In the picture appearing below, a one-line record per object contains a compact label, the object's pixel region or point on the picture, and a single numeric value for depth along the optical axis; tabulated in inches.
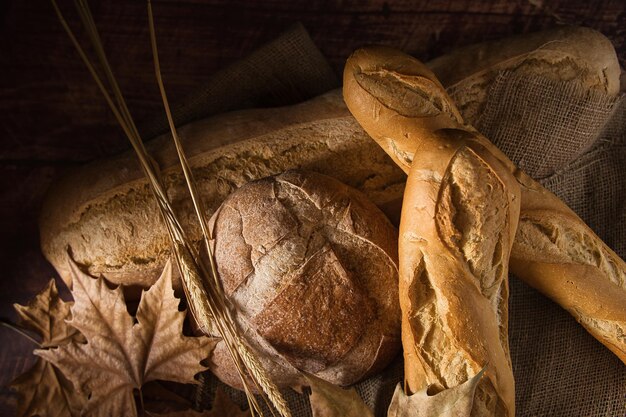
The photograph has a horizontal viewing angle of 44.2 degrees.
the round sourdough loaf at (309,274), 23.8
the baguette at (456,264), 22.1
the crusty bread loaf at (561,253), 24.4
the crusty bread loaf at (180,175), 25.7
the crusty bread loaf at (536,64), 26.2
